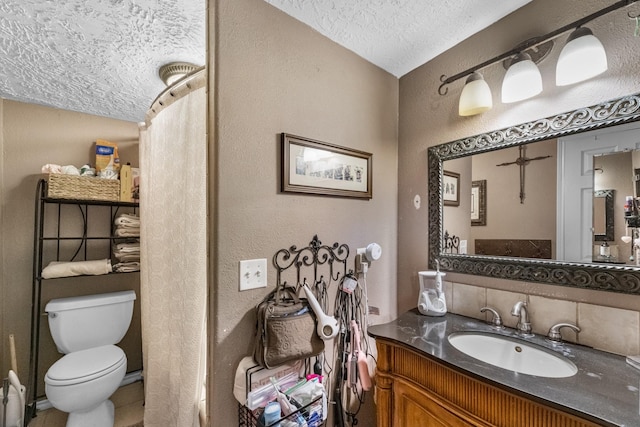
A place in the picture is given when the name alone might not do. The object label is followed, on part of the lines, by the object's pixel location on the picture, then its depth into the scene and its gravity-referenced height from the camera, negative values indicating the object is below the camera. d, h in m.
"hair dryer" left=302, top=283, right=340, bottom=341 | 1.12 -0.47
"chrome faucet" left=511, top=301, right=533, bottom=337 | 1.10 -0.43
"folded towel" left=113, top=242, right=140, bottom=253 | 2.11 -0.27
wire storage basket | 0.98 -0.79
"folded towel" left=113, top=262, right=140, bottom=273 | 2.06 -0.43
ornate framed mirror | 0.93 +0.02
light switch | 1.07 -0.25
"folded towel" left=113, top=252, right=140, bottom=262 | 2.10 -0.35
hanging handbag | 1.01 -0.47
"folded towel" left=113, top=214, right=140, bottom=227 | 2.13 -0.05
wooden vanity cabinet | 0.74 -0.62
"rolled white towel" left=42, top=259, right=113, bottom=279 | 1.86 -0.41
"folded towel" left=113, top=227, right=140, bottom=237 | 2.13 -0.15
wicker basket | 1.84 +0.19
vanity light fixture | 0.91 +0.61
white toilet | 1.57 -0.99
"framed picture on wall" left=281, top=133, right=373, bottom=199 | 1.21 +0.24
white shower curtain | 1.18 -0.23
